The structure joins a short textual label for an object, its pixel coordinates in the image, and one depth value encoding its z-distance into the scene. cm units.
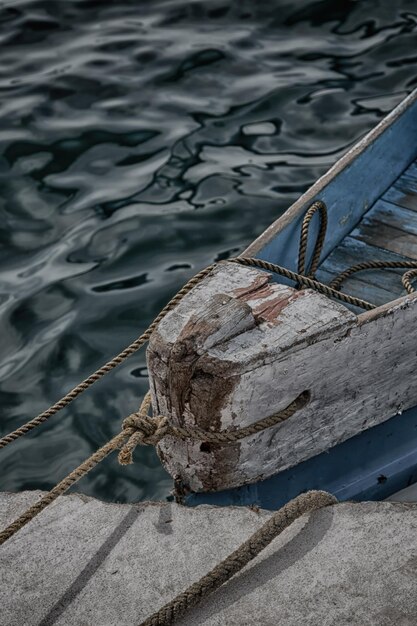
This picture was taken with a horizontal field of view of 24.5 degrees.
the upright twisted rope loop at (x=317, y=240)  398
